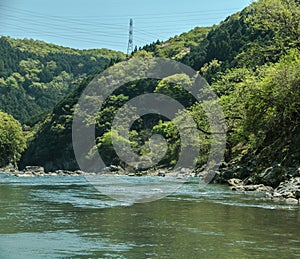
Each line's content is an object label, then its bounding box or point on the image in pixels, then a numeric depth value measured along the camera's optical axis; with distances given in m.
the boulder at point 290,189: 26.23
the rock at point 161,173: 80.19
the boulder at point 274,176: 32.19
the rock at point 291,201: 24.40
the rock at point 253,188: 31.99
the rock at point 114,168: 107.31
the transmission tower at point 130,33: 180.59
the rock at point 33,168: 130.31
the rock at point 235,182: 38.84
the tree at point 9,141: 140.12
